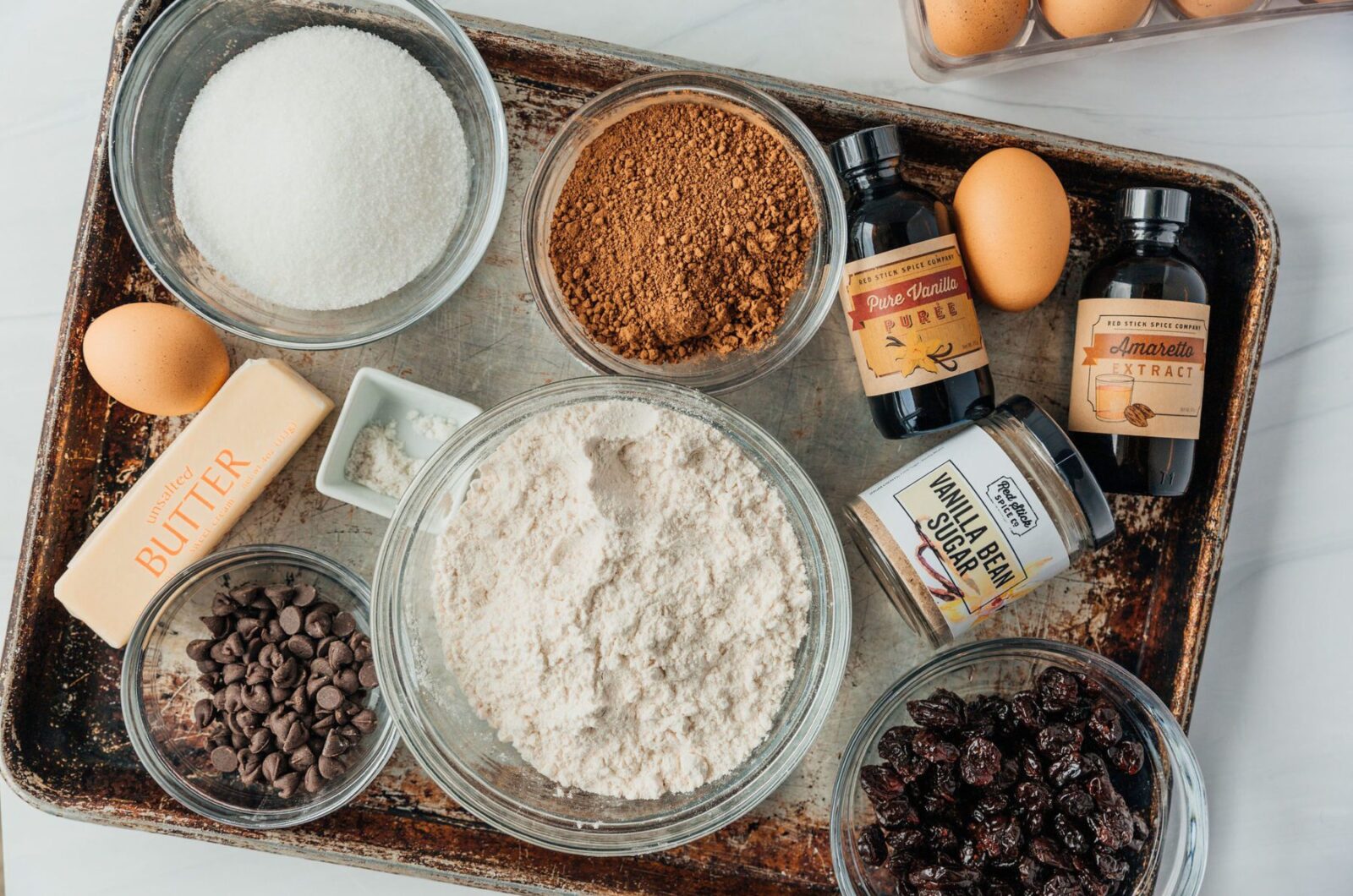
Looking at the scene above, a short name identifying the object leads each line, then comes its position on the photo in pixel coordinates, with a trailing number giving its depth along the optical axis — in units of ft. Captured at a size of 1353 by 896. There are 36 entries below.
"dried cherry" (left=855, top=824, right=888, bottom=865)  2.08
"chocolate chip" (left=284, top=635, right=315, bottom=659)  2.10
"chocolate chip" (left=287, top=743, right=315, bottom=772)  2.09
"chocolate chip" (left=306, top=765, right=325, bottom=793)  2.10
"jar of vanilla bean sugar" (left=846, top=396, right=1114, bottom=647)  2.08
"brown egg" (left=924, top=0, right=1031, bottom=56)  2.13
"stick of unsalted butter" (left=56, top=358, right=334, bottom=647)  2.11
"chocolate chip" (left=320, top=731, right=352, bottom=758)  2.09
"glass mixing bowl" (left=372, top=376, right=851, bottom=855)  2.06
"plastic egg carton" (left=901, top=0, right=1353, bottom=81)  2.20
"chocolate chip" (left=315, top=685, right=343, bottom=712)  2.09
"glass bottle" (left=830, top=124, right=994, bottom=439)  2.08
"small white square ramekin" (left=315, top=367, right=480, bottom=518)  2.11
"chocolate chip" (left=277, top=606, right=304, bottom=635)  2.11
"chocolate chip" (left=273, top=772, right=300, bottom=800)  2.10
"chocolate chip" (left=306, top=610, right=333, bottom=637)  2.11
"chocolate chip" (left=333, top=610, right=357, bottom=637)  2.12
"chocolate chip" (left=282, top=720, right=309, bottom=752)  2.09
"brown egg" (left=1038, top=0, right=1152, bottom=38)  2.15
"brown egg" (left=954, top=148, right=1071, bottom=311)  2.08
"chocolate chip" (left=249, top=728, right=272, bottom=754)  2.10
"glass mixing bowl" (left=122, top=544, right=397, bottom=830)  2.11
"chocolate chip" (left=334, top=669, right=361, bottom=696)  2.11
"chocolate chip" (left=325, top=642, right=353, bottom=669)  2.10
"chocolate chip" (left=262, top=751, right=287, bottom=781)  2.09
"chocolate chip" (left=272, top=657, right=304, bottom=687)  2.09
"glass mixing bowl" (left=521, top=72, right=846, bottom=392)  2.12
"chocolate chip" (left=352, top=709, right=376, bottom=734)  2.11
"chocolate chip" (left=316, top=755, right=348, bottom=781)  2.10
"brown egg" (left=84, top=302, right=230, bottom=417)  2.07
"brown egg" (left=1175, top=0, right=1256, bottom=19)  2.19
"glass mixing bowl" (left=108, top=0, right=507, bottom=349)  2.09
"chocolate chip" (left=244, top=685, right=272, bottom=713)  2.10
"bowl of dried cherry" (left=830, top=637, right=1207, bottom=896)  2.06
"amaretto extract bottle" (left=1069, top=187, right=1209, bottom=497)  2.10
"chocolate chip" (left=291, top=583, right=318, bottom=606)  2.12
